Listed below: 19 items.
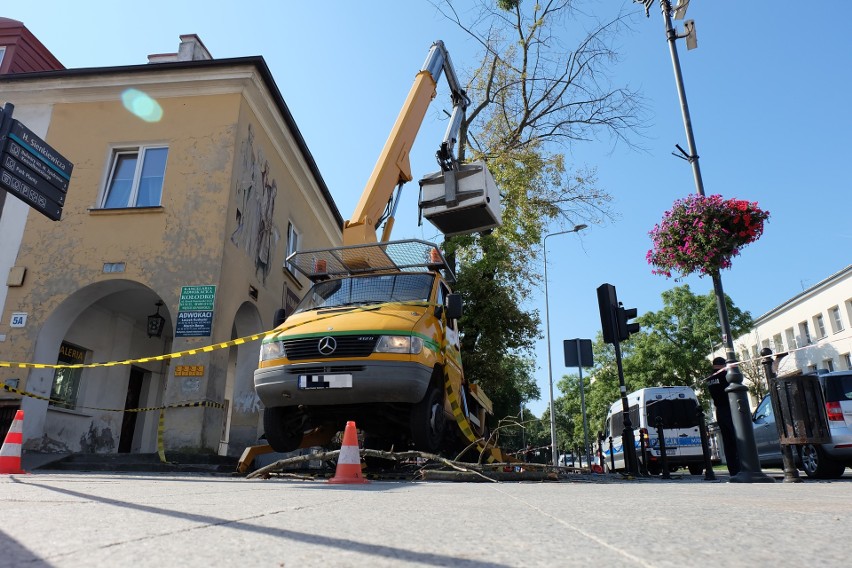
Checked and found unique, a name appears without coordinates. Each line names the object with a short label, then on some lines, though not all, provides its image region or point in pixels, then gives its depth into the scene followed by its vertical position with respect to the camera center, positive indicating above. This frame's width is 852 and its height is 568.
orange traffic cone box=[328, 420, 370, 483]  5.10 -0.02
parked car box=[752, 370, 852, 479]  8.24 +0.28
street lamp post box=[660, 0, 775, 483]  6.34 +0.45
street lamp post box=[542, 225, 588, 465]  20.62 +4.74
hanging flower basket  7.47 +2.96
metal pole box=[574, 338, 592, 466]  11.46 +0.87
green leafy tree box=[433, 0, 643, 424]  16.20 +7.66
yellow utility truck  6.31 +1.35
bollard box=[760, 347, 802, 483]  6.34 +0.10
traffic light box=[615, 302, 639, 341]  9.28 +2.16
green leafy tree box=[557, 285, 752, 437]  41.00 +8.49
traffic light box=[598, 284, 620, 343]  9.30 +2.40
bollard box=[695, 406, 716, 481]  8.21 +0.11
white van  13.95 +0.88
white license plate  6.23 +0.82
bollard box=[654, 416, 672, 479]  8.64 +0.13
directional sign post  6.70 +3.53
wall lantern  12.59 +2.87
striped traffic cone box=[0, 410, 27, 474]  6.14 +0.08
